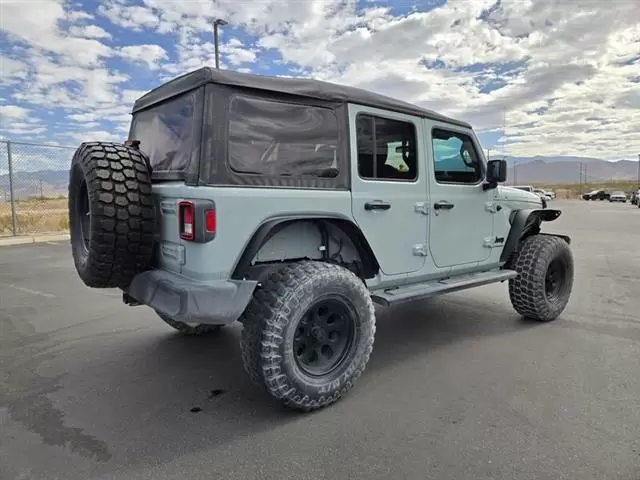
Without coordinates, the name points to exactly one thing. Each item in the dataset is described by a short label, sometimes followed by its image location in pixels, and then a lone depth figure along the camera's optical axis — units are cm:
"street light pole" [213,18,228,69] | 1355
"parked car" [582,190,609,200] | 5406
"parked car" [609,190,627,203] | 4900
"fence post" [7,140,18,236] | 1145
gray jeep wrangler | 279
